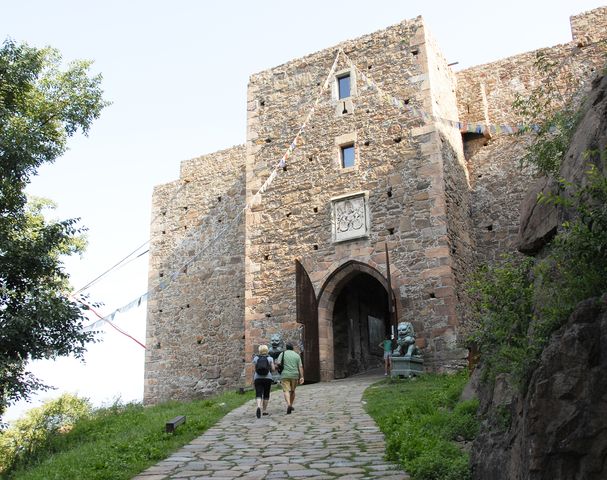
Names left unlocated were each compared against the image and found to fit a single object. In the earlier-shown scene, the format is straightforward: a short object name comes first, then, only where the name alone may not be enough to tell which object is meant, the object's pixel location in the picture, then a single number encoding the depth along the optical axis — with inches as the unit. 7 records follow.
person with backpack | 369.4
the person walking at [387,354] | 532.7
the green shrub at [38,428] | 410.9
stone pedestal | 472.4
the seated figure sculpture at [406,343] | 479.2
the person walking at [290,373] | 376.2
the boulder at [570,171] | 184.5
